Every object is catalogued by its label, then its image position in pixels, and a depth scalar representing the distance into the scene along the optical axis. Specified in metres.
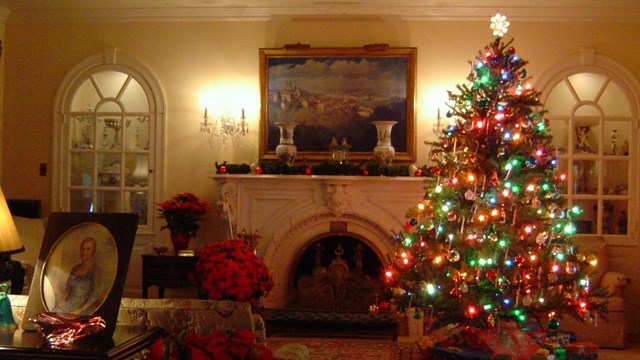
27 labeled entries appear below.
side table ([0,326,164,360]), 1.98
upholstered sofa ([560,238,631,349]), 5.82
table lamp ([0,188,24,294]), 2.56
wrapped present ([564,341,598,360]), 4.61
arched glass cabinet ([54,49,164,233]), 6.82
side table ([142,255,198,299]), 6.20
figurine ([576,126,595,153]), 6.57
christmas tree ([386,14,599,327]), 4.71
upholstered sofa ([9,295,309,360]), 2.67
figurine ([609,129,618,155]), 6.53
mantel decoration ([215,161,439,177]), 6.27
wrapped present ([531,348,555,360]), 4.31
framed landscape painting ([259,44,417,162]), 6.54
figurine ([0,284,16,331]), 2.34
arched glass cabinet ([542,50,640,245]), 6.44
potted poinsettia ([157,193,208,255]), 6.28
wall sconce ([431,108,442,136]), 6.43
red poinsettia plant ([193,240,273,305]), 4.46
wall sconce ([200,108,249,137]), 6.59
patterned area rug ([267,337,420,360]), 5.25
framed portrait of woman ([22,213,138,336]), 2.18
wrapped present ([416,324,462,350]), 4.59
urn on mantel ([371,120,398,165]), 6.36
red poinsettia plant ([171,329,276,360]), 2.23
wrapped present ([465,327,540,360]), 4.40
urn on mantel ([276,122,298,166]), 6.42
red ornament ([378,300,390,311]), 5.48
